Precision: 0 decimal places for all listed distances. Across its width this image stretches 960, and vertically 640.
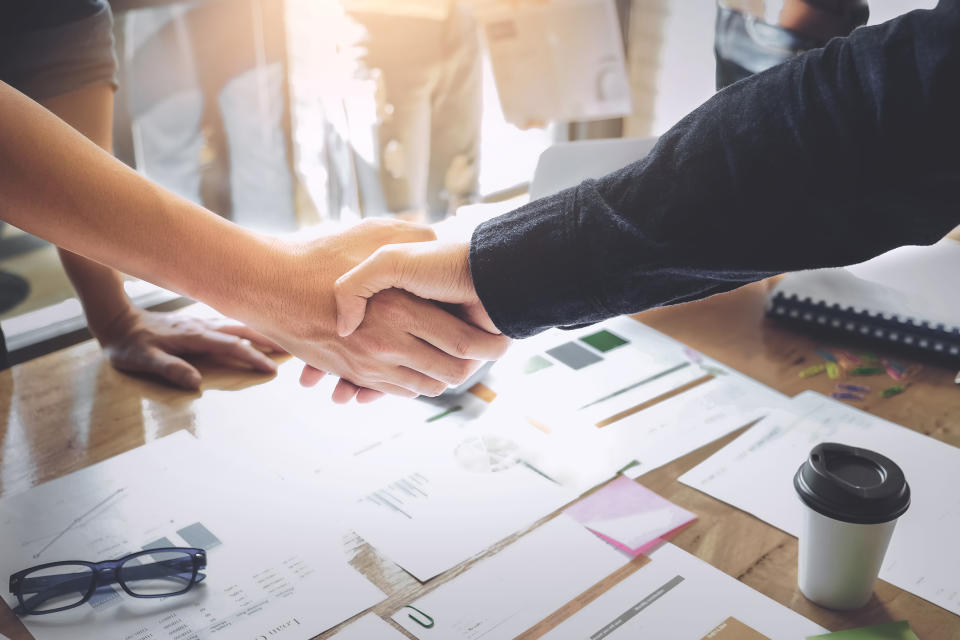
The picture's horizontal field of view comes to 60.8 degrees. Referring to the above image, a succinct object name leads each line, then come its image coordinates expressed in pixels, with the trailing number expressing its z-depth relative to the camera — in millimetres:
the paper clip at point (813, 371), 1095
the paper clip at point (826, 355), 1132
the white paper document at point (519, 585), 695
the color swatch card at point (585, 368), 1027
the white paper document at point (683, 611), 689
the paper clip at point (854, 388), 1062
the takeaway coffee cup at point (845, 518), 673
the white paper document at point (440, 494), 785
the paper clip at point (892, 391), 1048
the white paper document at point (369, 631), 682
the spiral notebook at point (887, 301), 1122
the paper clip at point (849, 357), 1125
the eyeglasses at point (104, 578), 708
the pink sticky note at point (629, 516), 792
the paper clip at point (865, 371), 1099
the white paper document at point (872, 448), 765
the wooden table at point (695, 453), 735
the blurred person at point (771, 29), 1343
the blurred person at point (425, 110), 2010
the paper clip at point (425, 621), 693
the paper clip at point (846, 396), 1046
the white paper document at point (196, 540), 693
